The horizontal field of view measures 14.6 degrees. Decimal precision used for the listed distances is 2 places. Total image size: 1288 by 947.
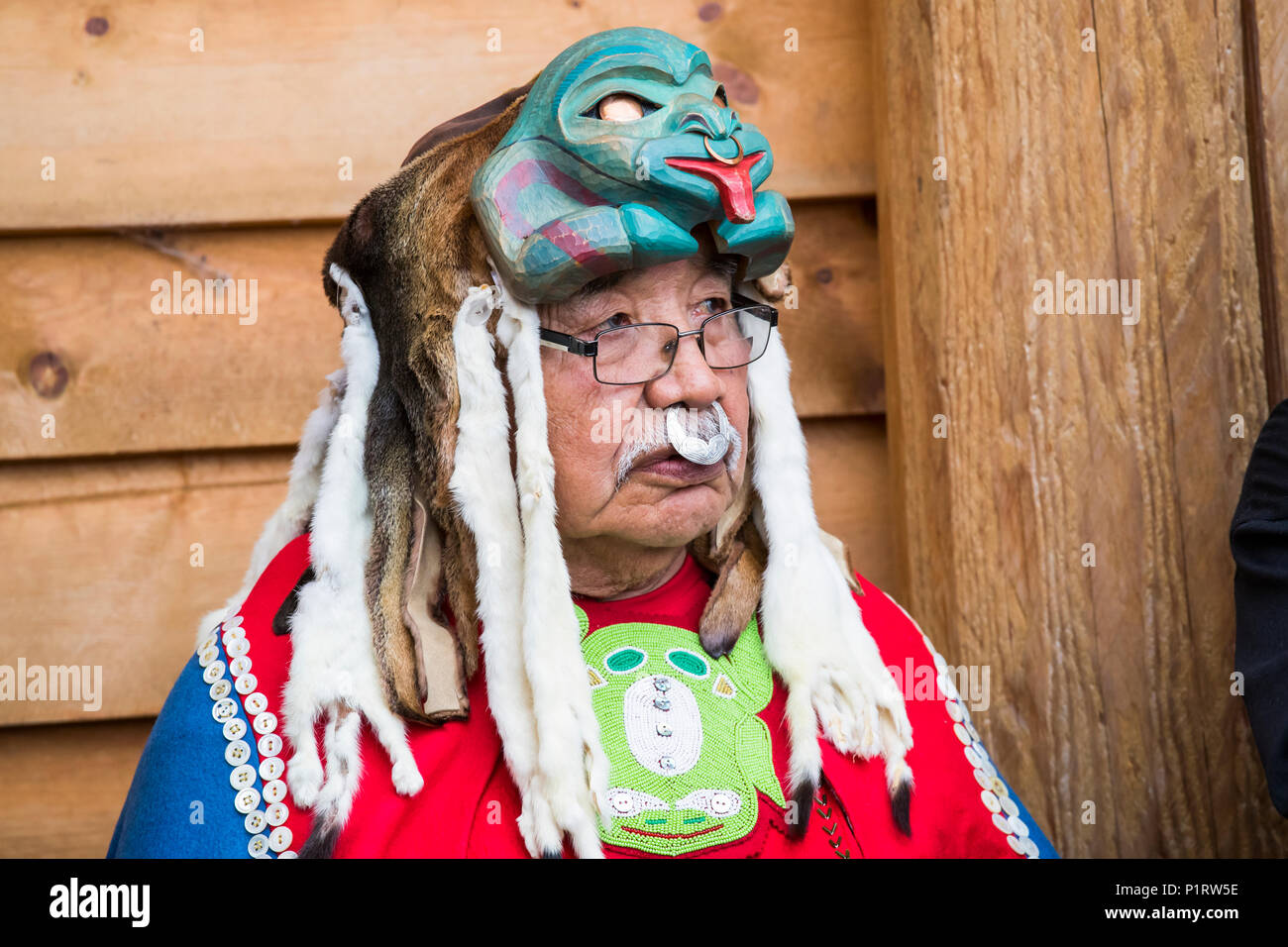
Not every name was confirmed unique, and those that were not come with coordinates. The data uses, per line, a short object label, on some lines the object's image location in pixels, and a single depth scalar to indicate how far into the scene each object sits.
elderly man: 2.70
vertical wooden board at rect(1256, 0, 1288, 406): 2.87
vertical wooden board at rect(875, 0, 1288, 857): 2.88
